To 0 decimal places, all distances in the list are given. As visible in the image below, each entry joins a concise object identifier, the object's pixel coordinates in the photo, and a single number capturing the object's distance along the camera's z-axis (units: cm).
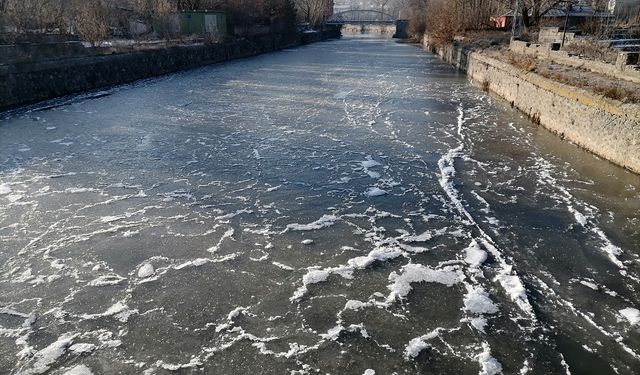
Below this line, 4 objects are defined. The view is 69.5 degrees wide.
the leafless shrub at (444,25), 3634
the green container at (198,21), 3478
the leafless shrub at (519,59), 1634
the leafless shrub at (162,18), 3152
